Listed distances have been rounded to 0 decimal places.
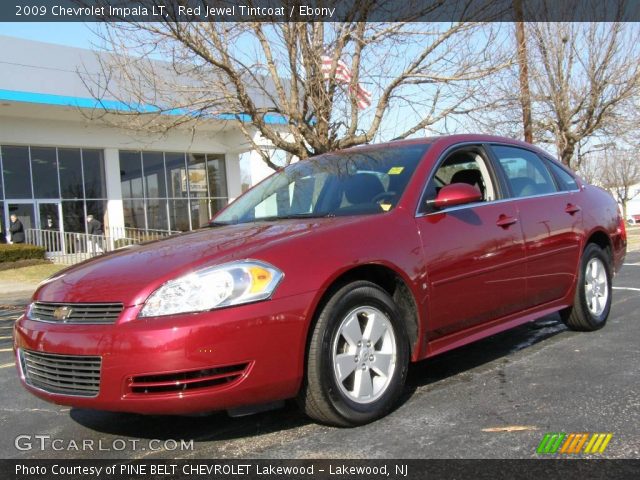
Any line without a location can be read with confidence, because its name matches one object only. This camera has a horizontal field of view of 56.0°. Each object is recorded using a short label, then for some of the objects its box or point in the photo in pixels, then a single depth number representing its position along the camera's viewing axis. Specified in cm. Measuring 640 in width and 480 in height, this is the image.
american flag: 1009
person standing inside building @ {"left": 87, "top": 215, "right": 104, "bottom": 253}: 2235
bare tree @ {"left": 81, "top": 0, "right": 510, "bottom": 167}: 981
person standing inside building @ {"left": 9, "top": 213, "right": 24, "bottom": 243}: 2039
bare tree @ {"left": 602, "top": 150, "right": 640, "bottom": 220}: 5022
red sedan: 284
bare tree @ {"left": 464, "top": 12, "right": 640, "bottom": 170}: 1891
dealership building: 2139
